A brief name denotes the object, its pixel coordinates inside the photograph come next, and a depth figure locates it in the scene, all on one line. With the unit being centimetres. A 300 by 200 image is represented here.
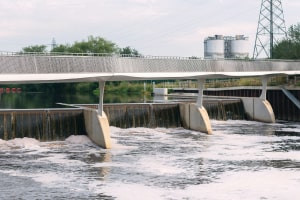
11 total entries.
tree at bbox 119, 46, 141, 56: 17112
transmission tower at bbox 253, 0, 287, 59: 9916
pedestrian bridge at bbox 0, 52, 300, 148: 3709
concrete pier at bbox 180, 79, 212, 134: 4897
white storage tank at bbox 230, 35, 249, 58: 18950
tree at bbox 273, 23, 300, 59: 8369
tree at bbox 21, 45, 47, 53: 16494
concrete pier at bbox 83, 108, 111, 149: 3947
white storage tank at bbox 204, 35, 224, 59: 18639
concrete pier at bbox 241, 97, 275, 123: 5909
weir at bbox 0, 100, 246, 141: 4297
